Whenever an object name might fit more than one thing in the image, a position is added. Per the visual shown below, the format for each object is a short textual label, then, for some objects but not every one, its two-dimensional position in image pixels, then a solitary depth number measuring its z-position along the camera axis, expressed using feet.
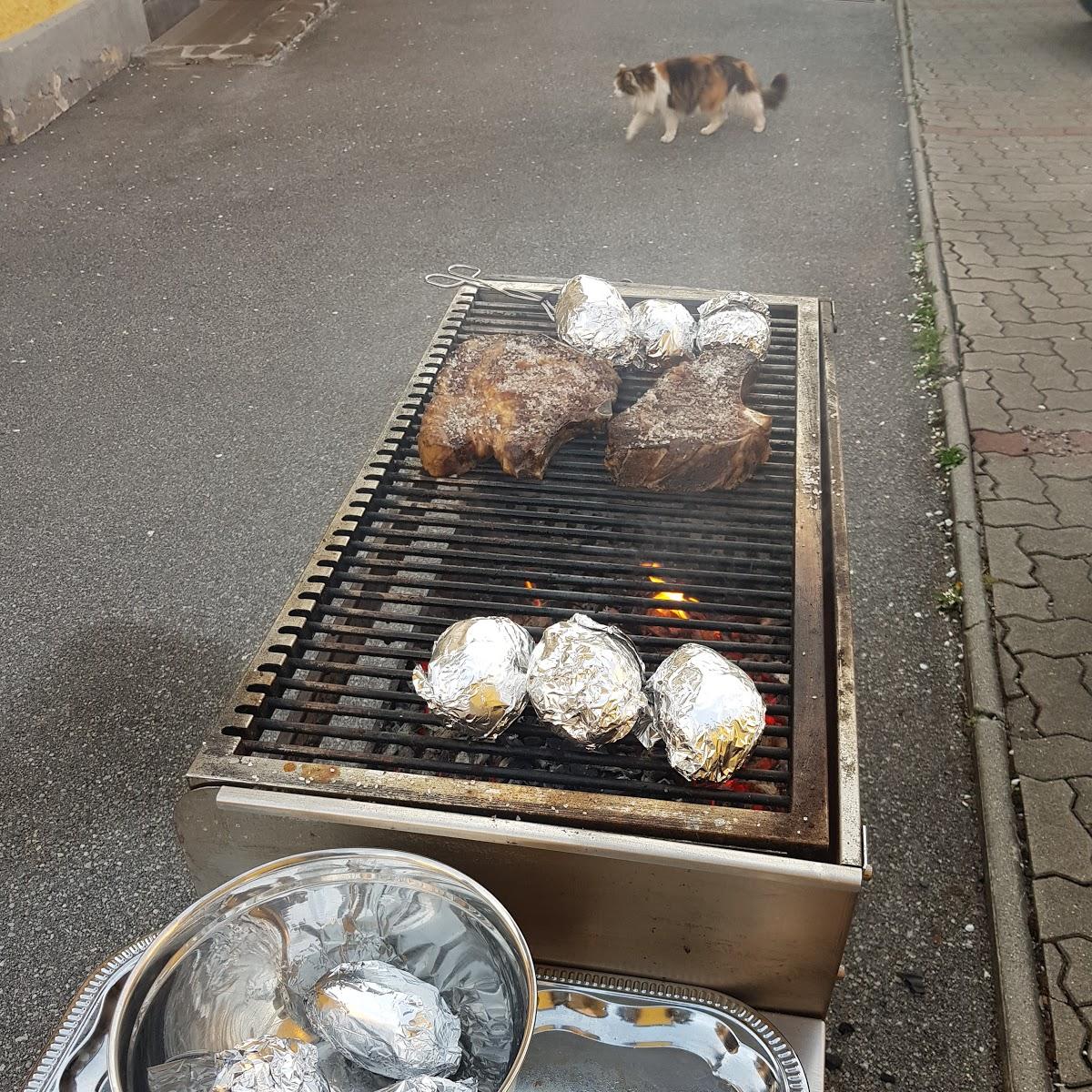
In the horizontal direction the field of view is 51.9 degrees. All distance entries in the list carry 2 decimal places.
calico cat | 9.81
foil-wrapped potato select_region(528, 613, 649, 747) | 3.05
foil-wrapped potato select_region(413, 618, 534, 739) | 3.09
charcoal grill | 2.85
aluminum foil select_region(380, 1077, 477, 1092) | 2.52
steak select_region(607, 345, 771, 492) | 3.78
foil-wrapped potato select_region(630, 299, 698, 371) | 4.41
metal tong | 4.85
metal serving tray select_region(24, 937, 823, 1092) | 2.91
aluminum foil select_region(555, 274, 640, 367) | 4.39
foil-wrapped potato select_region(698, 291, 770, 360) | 4.38
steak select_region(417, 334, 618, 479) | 3.91
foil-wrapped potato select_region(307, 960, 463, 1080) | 2.58
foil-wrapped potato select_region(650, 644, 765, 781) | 2.97
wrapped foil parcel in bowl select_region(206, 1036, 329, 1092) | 2.48
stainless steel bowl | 2.63
